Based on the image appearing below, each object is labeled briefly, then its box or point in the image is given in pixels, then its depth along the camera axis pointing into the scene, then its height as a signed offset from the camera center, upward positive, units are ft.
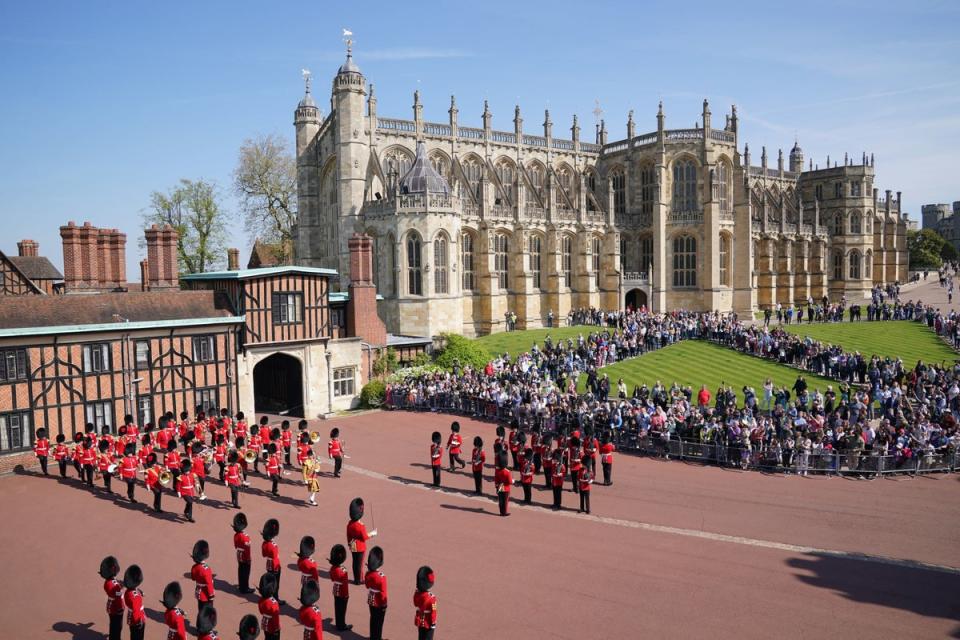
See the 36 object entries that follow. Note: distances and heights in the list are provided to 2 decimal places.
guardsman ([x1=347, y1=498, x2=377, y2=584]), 40.09 -13.62
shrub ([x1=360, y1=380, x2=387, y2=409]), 96.73 -13.49
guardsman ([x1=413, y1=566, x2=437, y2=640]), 31.35 -13.92
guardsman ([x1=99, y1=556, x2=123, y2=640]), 34.50 -14.34
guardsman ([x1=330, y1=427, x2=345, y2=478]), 62.03 -13.52
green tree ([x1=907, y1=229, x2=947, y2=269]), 306.96 +14.70
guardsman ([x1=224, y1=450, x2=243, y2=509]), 54.34 -13.64
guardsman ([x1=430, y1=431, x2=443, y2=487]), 60.08 -13.96
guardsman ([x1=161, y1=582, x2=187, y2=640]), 31.03 -13.86
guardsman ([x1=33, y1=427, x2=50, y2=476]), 64.34 -13.21
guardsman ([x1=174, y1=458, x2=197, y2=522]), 52.11 -13.76
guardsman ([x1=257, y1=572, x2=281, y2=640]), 31.90 -14.19
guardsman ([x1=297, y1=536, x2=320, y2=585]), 35.50 -13.30
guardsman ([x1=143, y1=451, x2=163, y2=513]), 53.62 -13.50
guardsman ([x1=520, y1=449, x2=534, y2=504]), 55.91 -14.62
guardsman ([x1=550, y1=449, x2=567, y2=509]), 54.65 -14.41
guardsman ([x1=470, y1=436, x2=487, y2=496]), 58.34 -14.07
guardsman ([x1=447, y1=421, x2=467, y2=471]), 64.33 -13.92
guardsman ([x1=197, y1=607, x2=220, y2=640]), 29.25 -13.48
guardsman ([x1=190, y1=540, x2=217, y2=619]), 35.50 -13.90
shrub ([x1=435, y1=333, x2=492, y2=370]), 110.93 -9.91
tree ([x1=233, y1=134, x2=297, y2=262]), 183.01 +28.53
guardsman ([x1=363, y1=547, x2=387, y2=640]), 33.60 -14.17
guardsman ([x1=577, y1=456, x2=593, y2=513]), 52.90 -14.49
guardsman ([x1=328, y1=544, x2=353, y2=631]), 35.27 -14.86
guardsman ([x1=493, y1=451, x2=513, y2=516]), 51.65 -13.94
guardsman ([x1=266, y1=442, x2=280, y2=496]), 57.47 -13.43
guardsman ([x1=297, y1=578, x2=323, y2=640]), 31.14 -13.98
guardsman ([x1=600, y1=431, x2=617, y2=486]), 60.13 -14.77
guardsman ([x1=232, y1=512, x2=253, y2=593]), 39.86 -14.51
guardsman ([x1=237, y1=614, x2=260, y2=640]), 27.61 -12.90
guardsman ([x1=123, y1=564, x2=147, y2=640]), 33.37 -14.19
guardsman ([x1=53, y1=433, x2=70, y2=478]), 63.46 -13.74
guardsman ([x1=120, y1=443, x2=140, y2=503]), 56.59 -13.52
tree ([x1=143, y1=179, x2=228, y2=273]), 173.06 +19.44
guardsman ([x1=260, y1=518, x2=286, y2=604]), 37.88 -13.52
